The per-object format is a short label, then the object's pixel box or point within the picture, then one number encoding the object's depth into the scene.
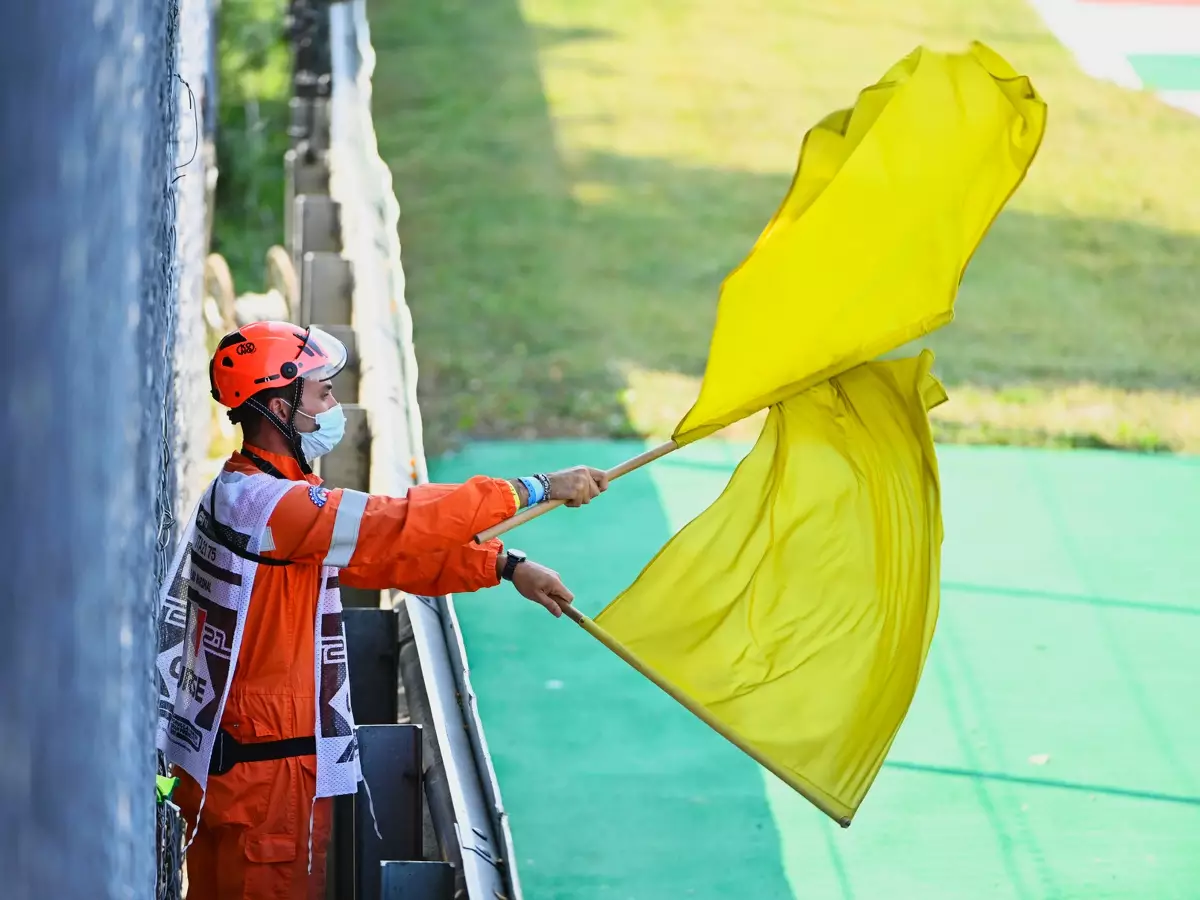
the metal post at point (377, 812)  10.57
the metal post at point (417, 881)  9.00
